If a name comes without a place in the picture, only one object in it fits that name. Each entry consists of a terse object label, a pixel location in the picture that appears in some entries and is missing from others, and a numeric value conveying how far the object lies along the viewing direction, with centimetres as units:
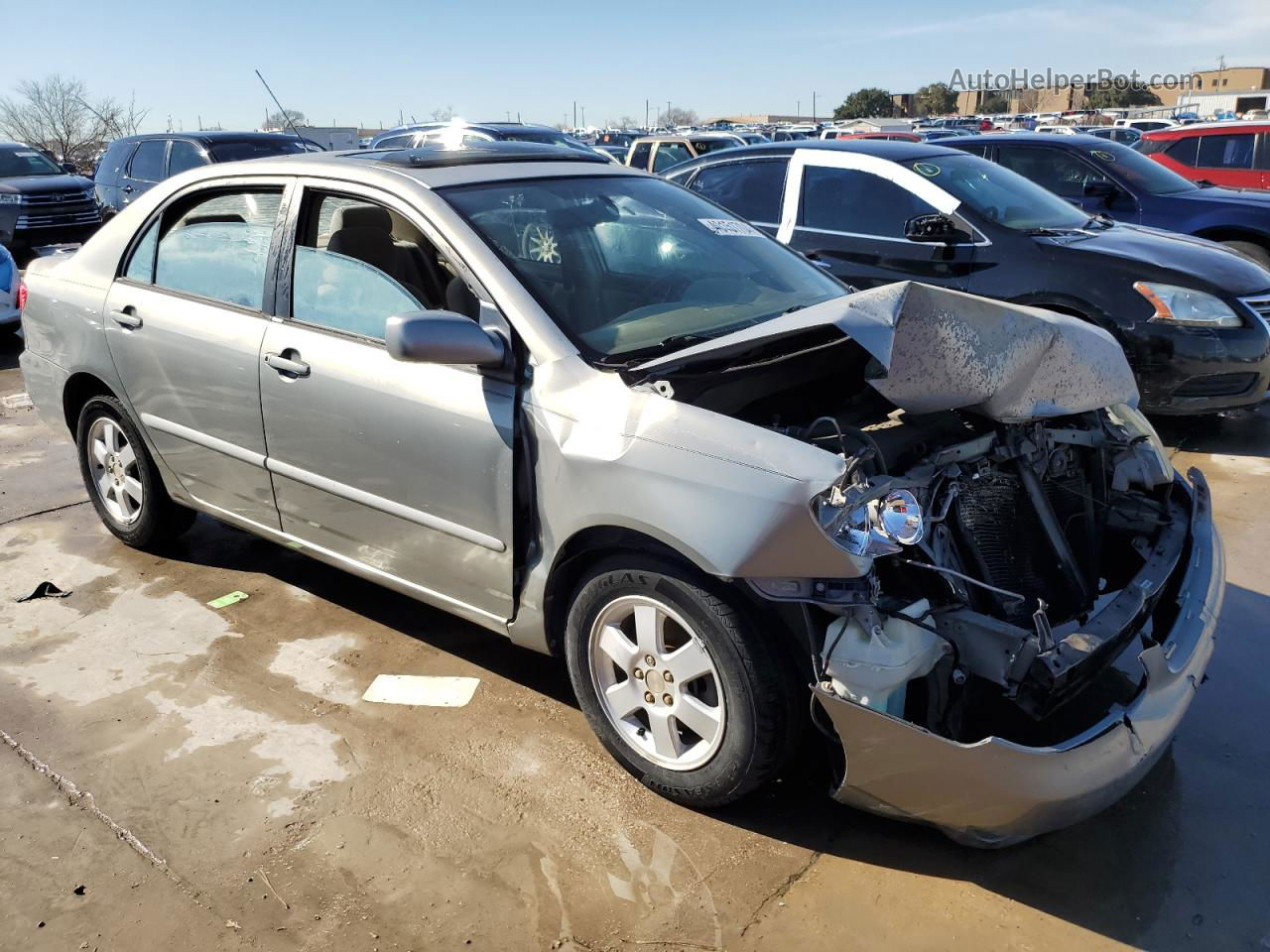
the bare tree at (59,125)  3578
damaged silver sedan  247
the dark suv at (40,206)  1380
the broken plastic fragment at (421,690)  358
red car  1338
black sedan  575
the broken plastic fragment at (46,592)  445
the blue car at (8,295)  952
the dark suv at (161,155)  1274
